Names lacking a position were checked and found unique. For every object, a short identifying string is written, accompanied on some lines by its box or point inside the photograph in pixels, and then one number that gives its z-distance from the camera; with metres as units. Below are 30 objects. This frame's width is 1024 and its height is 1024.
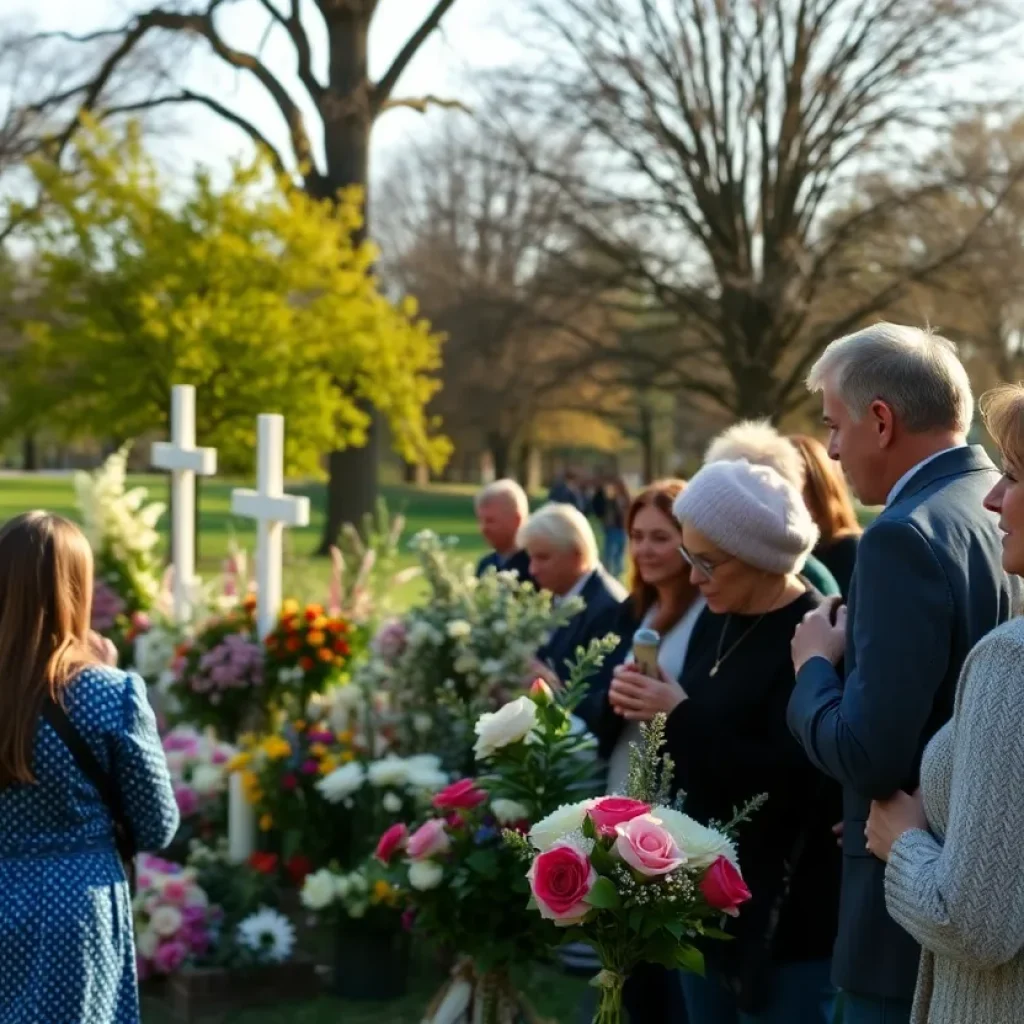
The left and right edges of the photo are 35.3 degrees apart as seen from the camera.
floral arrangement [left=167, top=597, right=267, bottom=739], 6.95
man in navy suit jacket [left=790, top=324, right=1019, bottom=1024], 2.68
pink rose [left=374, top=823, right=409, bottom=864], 4.54
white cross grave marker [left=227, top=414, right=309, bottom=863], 6.67
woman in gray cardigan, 2.09
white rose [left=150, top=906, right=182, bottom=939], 5.64
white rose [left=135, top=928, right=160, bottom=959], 5.62
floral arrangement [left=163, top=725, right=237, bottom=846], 6.93
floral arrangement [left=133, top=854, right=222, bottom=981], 5.64
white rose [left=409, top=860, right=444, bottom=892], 4.20
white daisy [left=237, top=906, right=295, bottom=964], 5.75
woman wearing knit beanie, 3.41
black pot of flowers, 5.71
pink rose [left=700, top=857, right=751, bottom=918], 2.47
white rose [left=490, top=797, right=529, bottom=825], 4.09
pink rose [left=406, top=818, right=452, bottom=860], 4.23
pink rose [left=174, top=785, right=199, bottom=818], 7.05
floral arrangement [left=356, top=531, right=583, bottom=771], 5.14
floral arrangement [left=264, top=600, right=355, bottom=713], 6.93
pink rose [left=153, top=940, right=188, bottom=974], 5.64
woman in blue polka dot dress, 3.26
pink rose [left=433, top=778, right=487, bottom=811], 4.12
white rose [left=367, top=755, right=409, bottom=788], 5.45
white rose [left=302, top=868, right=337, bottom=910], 5.59
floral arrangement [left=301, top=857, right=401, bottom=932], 5.56
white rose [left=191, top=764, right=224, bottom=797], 6.85
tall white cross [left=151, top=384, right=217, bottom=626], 7.84
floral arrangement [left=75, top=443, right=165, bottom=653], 8.77
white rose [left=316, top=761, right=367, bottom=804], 5.80
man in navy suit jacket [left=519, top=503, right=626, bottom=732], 5.75
